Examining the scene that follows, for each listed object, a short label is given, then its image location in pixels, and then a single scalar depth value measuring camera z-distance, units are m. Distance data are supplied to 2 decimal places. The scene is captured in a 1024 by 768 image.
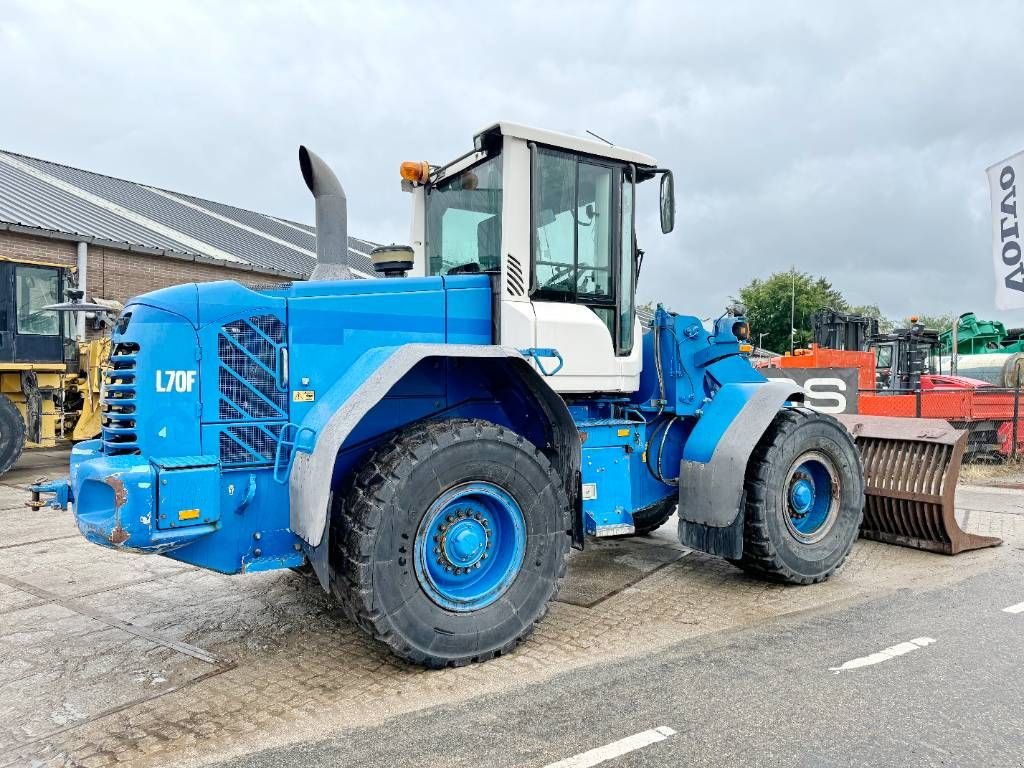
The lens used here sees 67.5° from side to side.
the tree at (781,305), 48.34
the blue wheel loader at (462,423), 3.62
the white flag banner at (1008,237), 10.94
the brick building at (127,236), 15.84
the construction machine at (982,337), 27.17
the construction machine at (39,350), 11.36
